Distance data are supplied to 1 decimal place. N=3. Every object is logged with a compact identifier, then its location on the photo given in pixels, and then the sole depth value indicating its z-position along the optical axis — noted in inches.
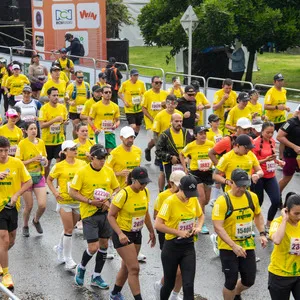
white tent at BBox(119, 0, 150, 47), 1710.1
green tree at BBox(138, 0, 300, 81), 928.3
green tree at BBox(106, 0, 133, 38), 1523.1
